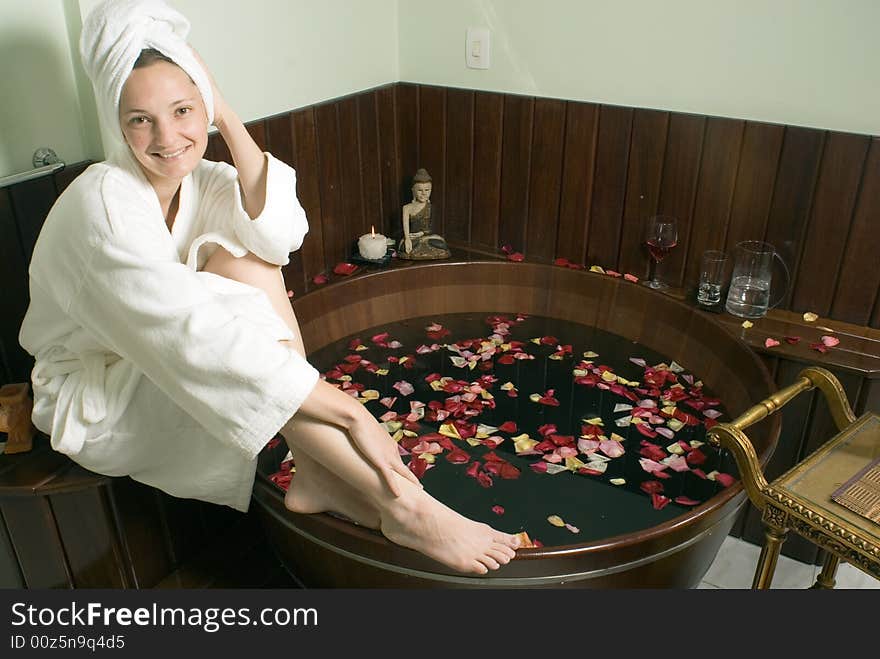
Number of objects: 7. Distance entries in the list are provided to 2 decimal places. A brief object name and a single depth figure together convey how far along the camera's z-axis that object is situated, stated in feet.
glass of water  7.80
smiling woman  4.65
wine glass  7.93
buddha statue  8.89
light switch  8.52
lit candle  8.72
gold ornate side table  4.39
